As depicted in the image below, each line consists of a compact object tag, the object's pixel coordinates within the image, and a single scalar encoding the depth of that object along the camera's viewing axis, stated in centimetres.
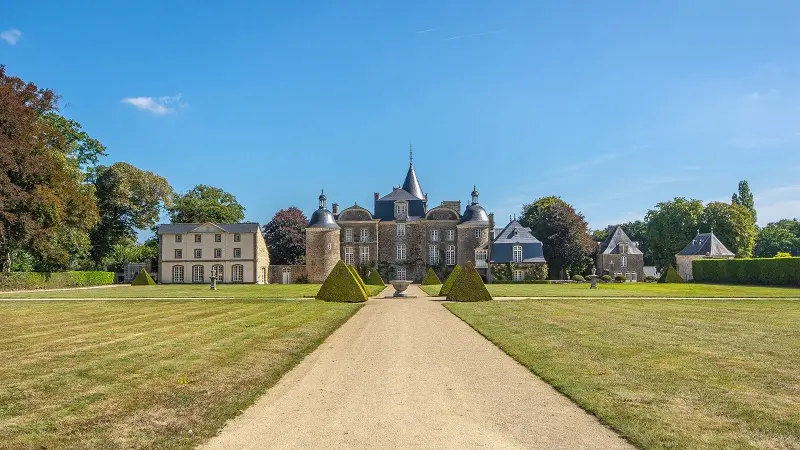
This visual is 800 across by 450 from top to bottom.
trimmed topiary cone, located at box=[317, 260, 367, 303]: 2650
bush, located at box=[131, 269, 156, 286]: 5395
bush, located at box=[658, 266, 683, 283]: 5616
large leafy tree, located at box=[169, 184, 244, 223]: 7262
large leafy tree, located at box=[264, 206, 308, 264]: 7331
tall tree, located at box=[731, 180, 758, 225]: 8869
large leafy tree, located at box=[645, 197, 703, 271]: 7350
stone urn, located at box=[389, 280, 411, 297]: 3198
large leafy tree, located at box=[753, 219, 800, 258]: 8562
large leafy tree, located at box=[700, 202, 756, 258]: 7181
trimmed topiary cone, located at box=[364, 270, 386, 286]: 4947
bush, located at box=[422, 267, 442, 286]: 5148
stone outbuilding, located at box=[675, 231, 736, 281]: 6475
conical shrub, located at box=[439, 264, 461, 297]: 3304
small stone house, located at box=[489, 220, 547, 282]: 5853
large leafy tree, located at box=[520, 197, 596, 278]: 6206
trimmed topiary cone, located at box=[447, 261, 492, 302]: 2709
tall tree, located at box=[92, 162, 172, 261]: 6038
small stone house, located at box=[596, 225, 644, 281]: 6756
